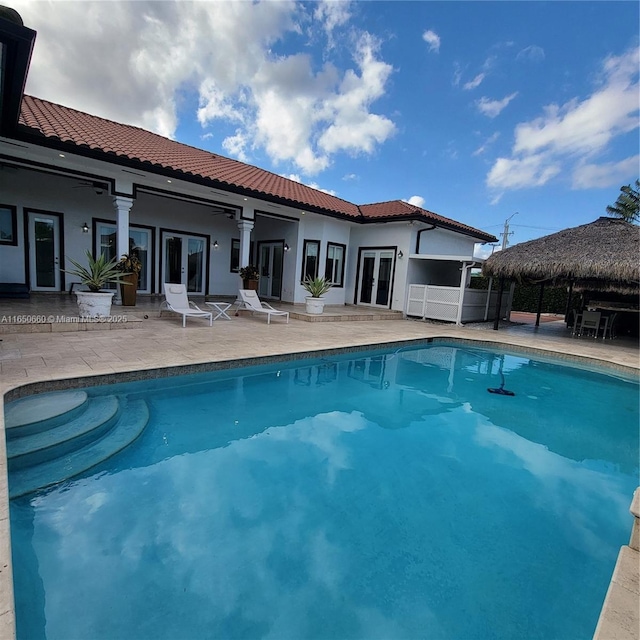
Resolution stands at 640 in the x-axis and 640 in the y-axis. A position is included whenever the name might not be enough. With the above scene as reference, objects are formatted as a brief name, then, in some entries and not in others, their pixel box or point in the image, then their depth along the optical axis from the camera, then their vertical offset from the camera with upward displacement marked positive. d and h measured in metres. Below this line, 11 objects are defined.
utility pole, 31.72 +5.06
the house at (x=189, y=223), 8.30 +1.58
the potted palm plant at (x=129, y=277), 8.56 -0.37
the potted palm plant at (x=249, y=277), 11.38 -0.17
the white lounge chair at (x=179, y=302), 8.42 -0.89
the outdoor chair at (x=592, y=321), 12.05 -0.77
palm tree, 22.53 +6.02
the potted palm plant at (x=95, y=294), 7.36 -0.71
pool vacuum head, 6.43 -1.80
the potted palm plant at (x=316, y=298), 10.91 -0.67
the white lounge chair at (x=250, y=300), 10.34 -0.83
